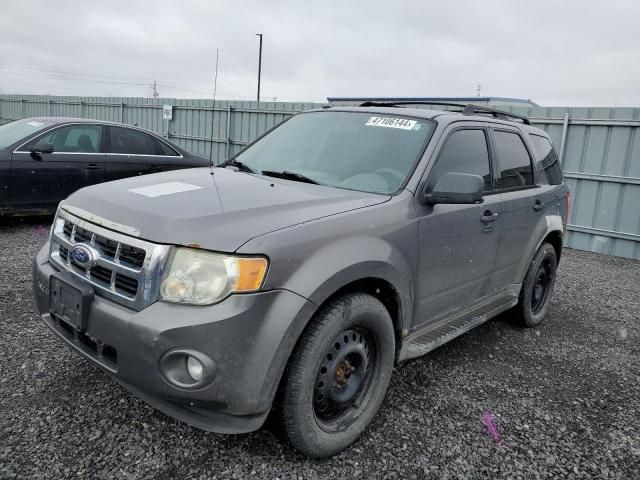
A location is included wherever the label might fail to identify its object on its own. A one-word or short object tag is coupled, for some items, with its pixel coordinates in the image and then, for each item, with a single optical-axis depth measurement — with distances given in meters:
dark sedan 6.46
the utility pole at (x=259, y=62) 37.91
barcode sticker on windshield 3.20
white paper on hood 2.52
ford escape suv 2.02
